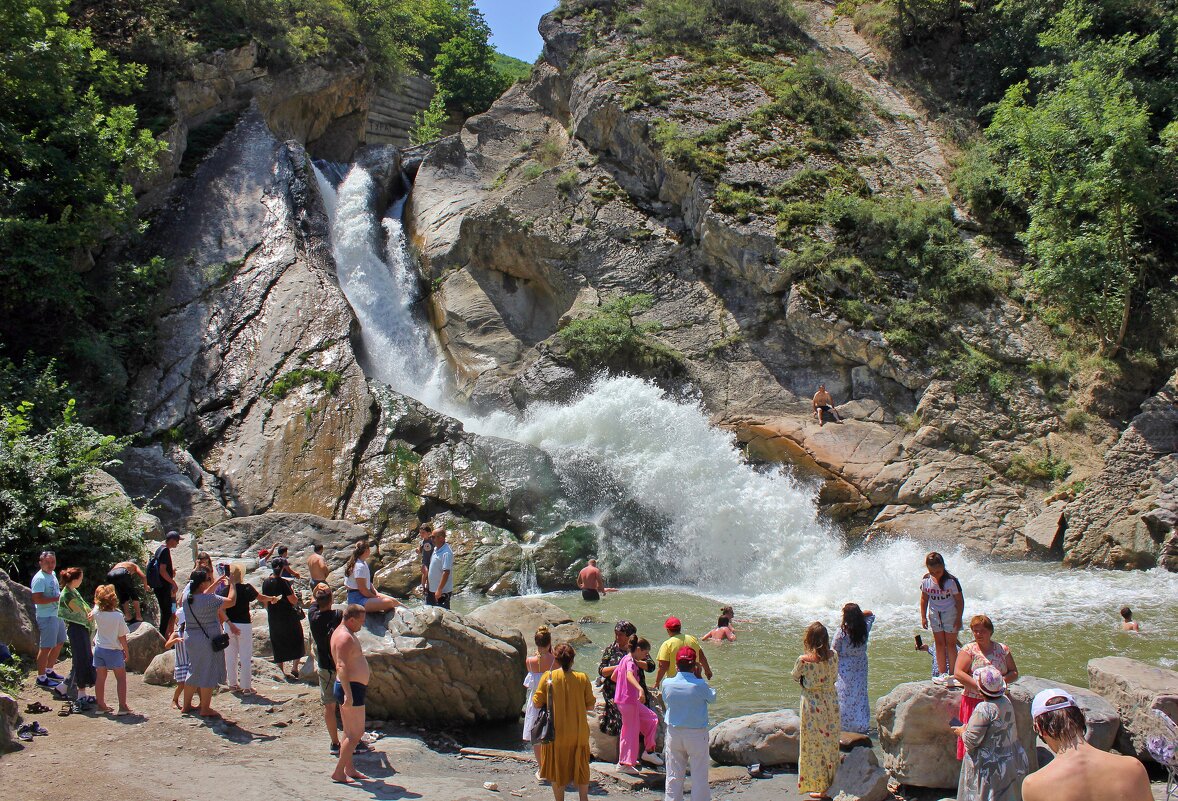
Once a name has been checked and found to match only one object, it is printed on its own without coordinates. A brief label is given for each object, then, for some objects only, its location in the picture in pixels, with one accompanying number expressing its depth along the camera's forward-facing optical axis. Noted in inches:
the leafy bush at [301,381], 724.7
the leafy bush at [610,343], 839.7
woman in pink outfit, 296.5
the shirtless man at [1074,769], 135.8
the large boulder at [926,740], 260.2
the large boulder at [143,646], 369.1
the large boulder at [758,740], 298.0
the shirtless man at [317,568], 370.0
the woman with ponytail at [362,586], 334.3
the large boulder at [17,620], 340.8
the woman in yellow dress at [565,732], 246.8
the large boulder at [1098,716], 270.2
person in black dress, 352.8
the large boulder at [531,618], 456.8
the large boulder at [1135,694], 267.3
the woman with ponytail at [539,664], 262.4
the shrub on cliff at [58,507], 424.2
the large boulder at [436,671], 325.7
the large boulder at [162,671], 350.0
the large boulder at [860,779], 255.4
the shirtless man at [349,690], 261.6
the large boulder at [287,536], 551.2
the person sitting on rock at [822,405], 739.4
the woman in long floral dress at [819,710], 261.0
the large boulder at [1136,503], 575.8
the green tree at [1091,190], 676.7
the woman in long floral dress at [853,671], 281.6
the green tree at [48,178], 683.4
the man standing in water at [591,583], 567.5
